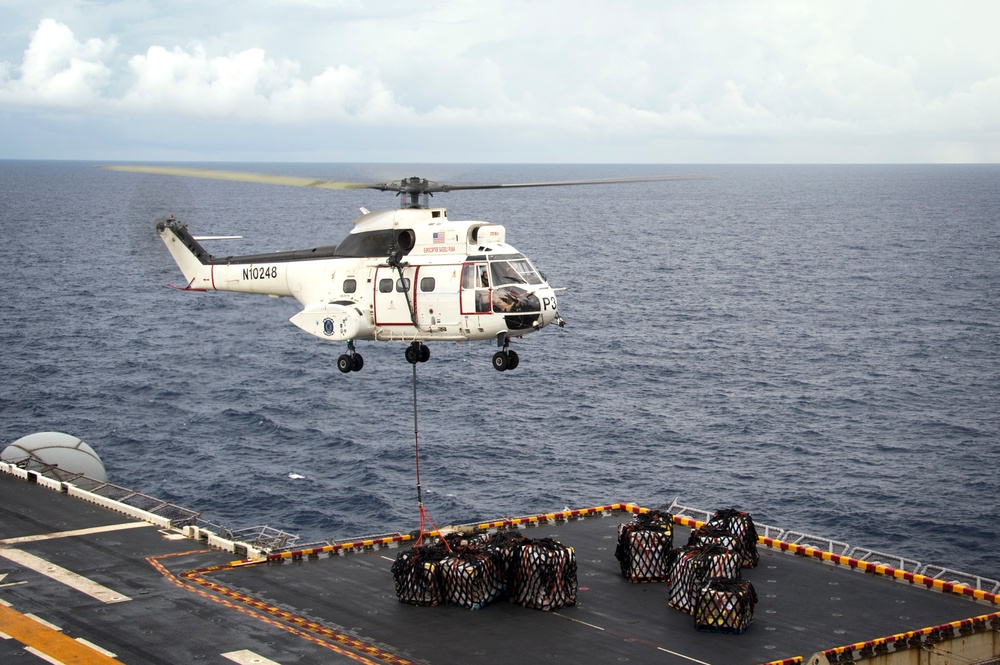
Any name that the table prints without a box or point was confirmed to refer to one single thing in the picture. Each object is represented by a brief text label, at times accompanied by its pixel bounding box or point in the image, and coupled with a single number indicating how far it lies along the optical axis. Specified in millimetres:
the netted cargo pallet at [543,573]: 35719
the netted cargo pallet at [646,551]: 38625
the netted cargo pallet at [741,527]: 40156
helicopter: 33312
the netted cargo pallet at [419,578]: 36000
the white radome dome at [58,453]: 53500
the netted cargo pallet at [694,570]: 35656
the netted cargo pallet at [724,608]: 33844
